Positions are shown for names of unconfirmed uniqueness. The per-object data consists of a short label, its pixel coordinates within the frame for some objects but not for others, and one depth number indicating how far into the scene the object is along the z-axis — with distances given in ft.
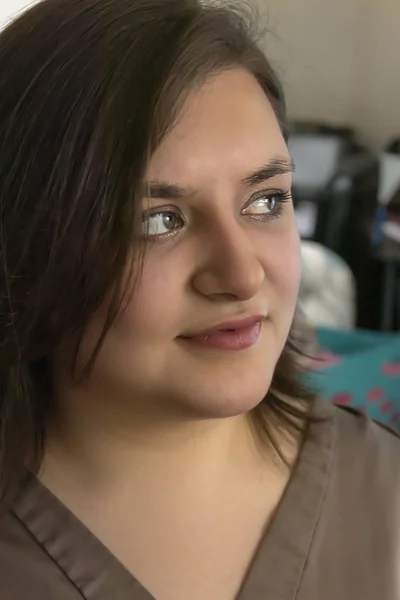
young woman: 2.35
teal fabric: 4.35
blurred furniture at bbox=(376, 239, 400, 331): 7.04
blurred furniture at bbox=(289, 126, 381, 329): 7.29
